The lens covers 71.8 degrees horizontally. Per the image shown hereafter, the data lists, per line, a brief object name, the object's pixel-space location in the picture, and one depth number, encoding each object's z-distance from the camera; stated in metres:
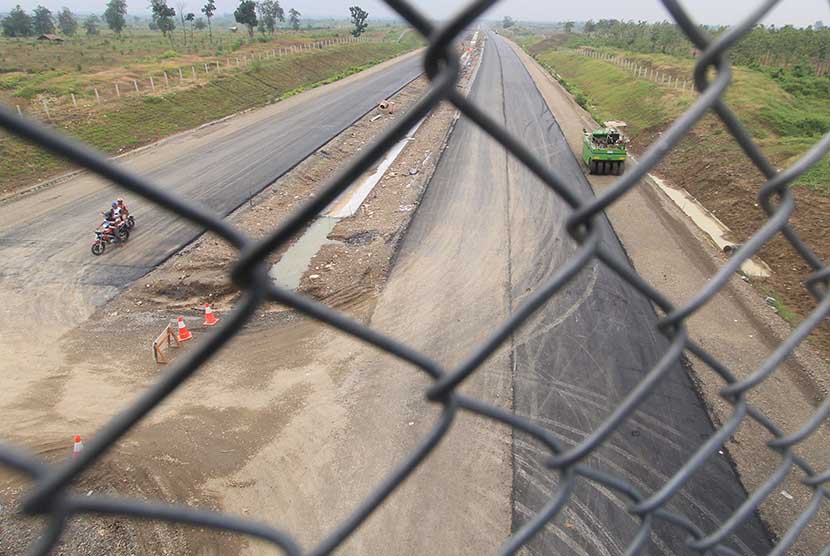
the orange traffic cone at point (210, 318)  10.09
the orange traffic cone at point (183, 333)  9.62
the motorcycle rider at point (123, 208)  13.34
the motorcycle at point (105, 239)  12.59
